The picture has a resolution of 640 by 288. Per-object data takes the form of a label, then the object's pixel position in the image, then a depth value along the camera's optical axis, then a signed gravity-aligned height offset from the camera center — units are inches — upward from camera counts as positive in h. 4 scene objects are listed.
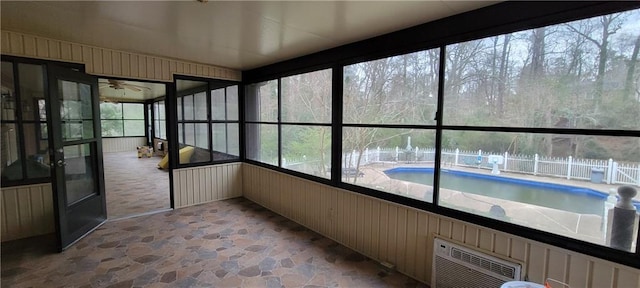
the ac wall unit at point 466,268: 78.4 -43.7
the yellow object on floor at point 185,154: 177.0 -19.1
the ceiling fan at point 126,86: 265.5 +43.6
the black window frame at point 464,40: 64.7 +28.9
